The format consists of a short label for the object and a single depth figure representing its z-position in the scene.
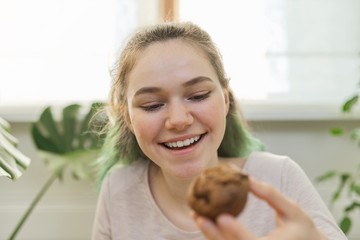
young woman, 1.11
